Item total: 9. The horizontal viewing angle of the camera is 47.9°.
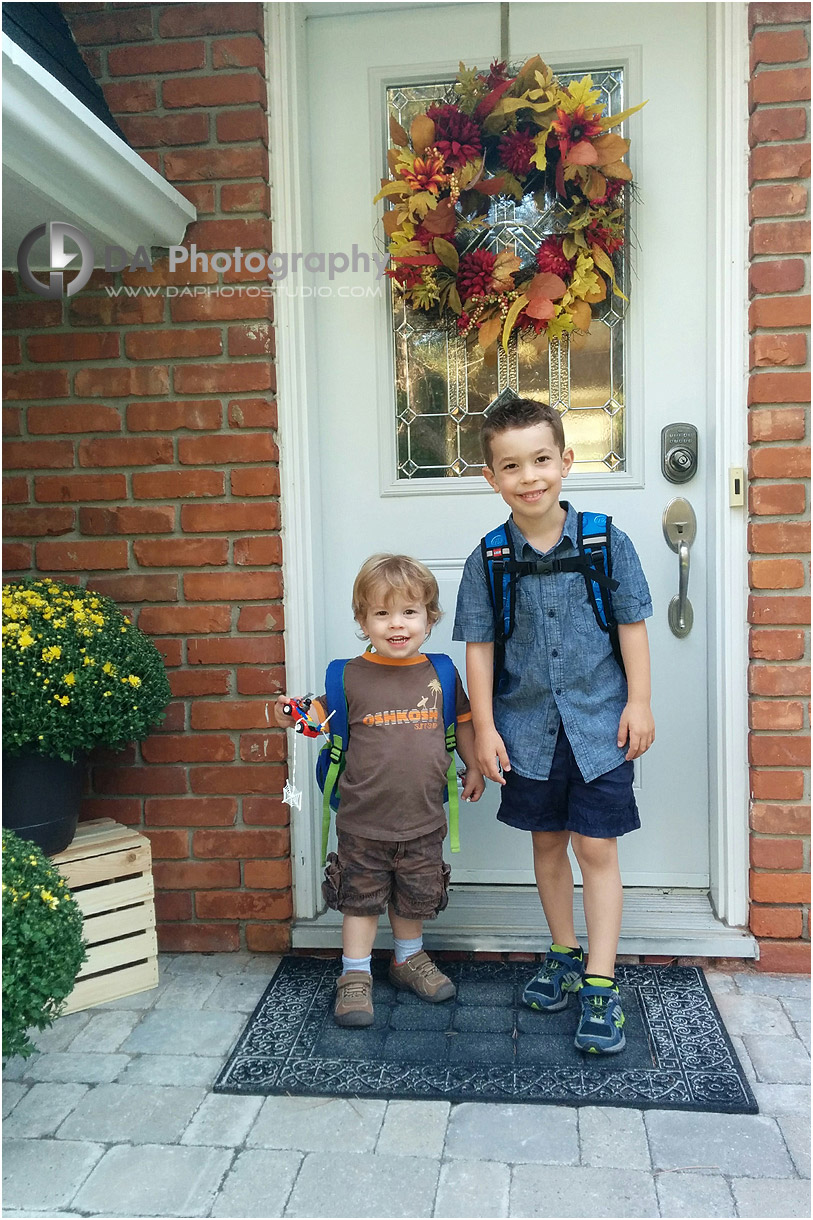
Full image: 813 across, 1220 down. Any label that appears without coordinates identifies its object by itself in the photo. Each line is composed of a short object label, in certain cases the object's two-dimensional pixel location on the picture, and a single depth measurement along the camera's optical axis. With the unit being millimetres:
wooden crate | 2279
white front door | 2459
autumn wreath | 2301
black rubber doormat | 1896
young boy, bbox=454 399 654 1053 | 2043
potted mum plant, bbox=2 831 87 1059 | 1669
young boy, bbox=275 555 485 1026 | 2162
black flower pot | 2152
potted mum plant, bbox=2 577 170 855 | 2062
